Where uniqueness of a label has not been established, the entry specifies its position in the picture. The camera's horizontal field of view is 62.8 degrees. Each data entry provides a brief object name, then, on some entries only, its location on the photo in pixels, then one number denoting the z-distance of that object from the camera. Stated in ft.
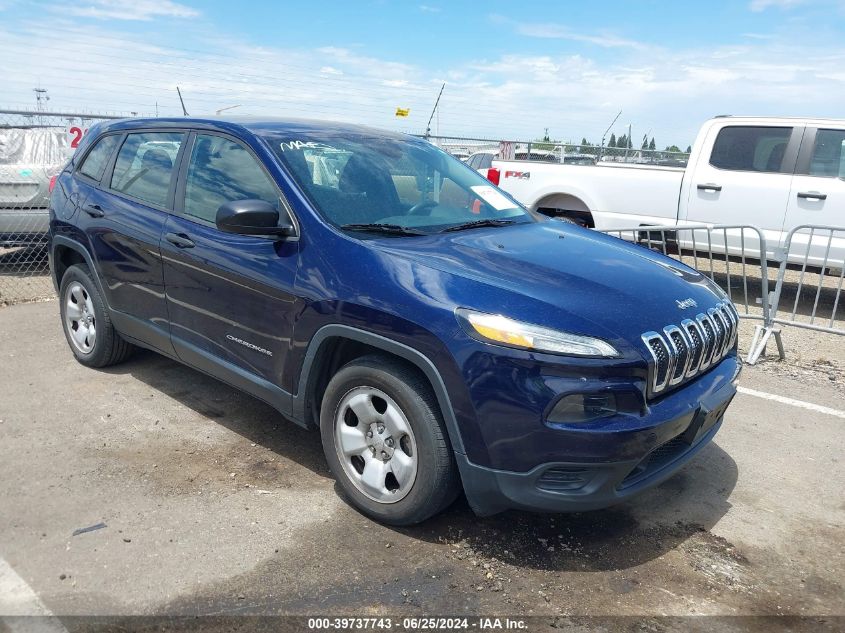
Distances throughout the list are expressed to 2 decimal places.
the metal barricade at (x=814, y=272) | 25.08
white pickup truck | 25.73
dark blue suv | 8.84
